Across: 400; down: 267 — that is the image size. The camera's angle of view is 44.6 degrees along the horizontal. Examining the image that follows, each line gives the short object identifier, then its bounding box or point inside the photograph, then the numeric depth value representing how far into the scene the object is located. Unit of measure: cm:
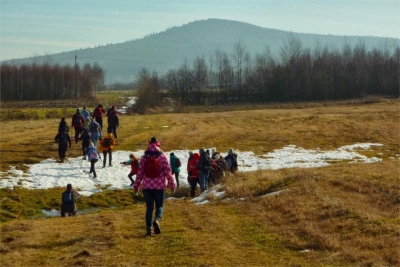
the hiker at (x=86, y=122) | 2804
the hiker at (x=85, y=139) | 2703
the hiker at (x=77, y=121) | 3003
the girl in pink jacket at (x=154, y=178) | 1130
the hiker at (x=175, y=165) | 2350
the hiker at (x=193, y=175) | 2158
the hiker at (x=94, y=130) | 2730
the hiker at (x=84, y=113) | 2980
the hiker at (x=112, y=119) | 3095
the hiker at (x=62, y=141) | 2680
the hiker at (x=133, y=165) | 2388
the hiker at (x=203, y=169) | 2123
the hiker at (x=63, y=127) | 2639
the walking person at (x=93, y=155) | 2467
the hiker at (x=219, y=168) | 2267
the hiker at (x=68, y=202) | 1802
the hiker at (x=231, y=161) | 2433
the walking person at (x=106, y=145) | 2688
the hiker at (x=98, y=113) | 3070
